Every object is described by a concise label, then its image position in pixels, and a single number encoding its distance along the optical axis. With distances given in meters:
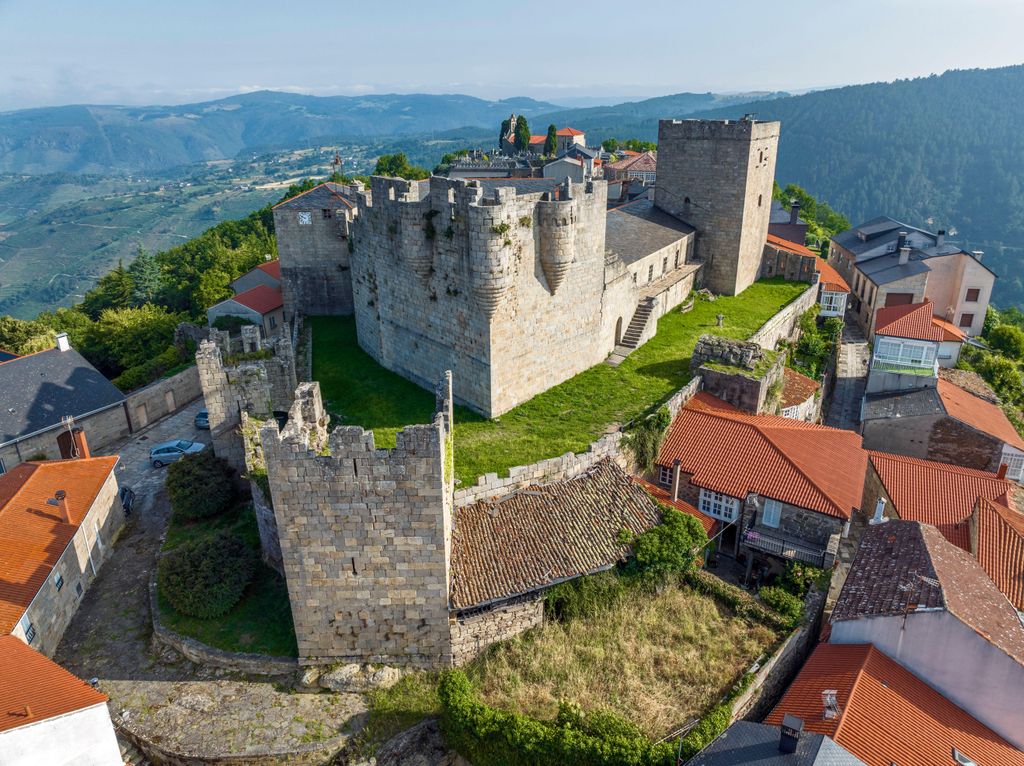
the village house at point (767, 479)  20.70
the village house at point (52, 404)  28.55
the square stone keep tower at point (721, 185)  36.53
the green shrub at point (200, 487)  21.69
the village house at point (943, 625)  14.00
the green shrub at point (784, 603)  17.64
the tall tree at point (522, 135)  97.94
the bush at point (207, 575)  17.52
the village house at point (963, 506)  18.88
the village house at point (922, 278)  44.78
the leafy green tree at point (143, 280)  57.47
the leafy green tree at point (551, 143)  93.75
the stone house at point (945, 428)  28.67
